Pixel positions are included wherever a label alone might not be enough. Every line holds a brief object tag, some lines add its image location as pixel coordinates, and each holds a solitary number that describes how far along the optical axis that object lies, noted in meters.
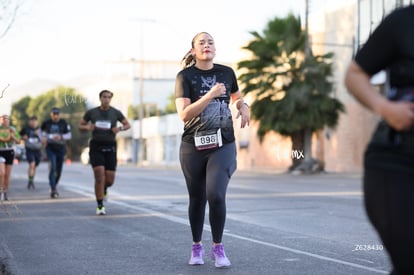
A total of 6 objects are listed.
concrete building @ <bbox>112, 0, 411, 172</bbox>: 38.62
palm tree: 35.72
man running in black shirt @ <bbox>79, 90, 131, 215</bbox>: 12.10
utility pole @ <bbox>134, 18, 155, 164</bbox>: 60.61
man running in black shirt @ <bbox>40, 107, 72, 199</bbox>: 16.86
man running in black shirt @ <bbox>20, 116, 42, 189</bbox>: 20.59
